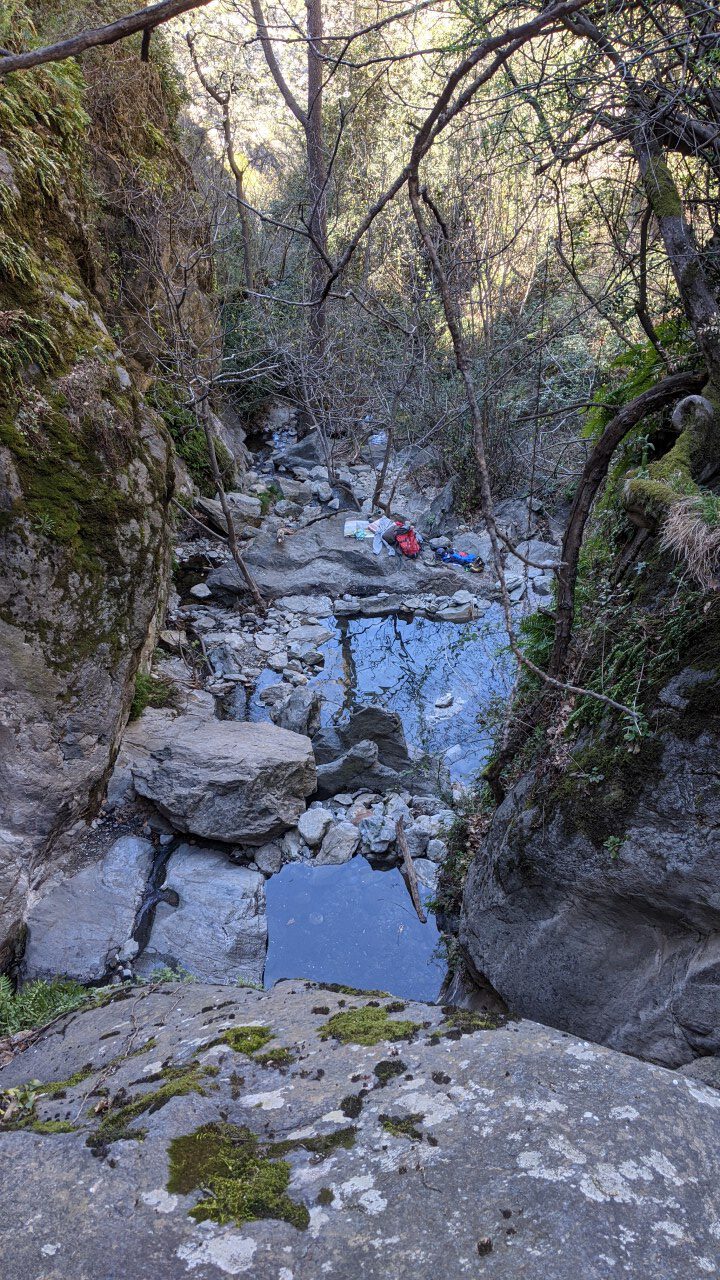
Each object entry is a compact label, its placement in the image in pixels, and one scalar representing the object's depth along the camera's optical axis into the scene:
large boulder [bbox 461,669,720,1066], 2.17
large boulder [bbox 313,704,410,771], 5.50
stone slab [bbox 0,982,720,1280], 1.28
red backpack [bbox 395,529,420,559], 8.80
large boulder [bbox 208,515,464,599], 8.25
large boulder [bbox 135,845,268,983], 3.89
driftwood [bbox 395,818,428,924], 4.33
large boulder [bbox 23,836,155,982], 3.65
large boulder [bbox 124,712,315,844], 4.59
